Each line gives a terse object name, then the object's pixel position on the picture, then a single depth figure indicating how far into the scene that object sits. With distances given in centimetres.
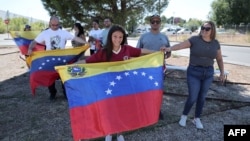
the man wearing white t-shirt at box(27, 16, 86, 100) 382
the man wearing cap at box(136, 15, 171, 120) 322
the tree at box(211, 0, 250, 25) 3158
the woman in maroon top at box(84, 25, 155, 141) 251
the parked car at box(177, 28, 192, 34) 3626
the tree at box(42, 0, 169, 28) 756
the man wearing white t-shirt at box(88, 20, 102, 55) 485
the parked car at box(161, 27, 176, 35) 3776
